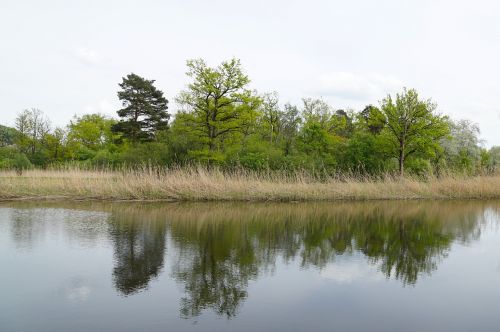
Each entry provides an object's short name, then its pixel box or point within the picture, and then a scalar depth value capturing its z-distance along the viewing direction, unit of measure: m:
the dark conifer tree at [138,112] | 48.12
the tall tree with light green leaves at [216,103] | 24.19
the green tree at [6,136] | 64.03
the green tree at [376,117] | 25.11
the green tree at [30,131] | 45.64
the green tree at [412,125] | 23.95
